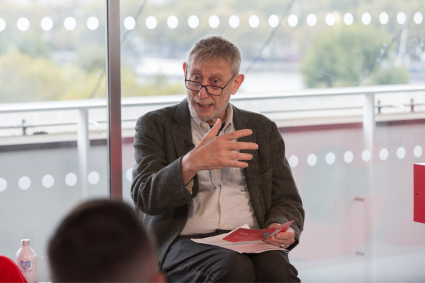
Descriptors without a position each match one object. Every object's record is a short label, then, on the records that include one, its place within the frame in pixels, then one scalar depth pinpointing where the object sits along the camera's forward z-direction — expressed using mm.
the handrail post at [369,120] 5922
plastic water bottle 3939
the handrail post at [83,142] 4883
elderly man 3500
